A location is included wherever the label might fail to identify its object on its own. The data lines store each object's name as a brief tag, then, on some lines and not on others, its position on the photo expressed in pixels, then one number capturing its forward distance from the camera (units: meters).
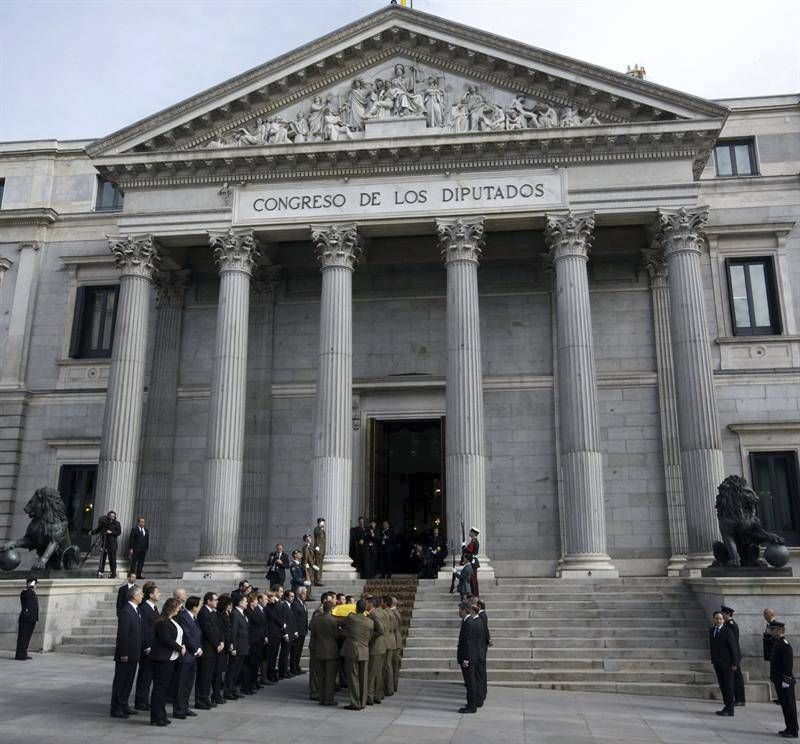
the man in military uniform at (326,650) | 13.44
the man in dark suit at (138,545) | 23.42
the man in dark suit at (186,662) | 11.95
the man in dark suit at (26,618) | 17.86
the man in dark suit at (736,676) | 14.51
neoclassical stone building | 24.62
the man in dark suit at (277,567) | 20.89
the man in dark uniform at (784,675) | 12.42
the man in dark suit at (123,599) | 12.21
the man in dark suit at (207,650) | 12.56
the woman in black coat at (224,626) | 12.99
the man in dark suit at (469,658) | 13.37
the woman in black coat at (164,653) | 11.34
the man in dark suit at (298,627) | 16.22
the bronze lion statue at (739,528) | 17.89
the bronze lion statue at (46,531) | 19.95
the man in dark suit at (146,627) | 12.09
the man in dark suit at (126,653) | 11.77
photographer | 22.89
